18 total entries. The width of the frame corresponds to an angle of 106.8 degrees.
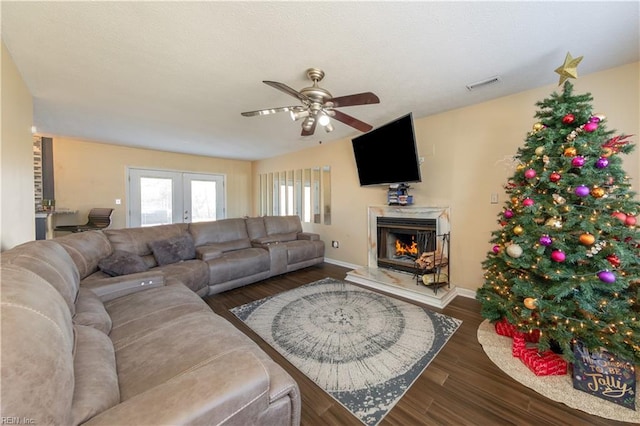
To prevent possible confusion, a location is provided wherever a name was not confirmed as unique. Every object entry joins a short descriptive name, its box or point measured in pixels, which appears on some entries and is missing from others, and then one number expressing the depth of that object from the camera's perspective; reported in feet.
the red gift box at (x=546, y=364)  5.53
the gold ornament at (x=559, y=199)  5.82
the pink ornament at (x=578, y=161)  5.52
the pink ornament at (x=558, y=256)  5.53
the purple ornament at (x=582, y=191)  5.45
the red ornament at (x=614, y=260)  5.17
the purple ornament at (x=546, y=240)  5.74
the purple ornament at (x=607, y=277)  5.04
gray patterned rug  5.21
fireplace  11.28
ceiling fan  6.50
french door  17.20
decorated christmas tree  5.18
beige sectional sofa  2.01
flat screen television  9.94
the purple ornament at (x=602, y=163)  5.42
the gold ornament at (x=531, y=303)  5.74
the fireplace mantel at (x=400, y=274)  9.54
